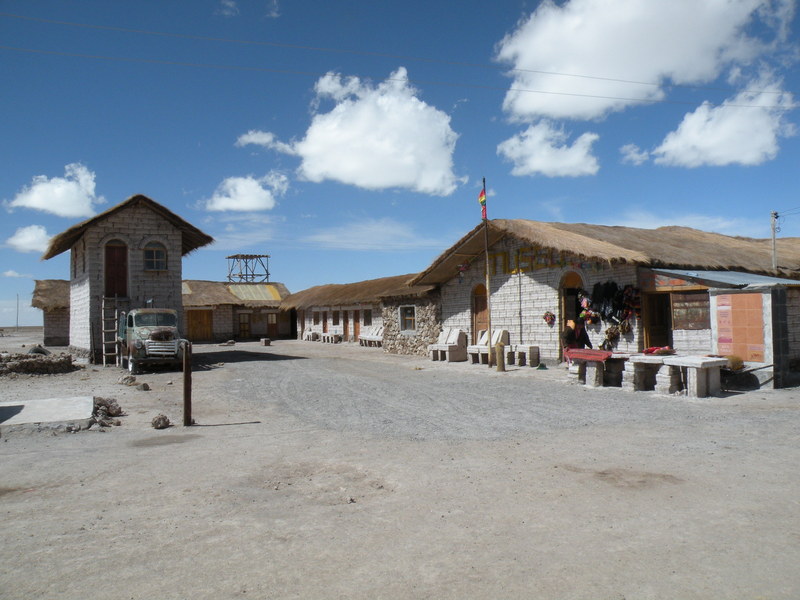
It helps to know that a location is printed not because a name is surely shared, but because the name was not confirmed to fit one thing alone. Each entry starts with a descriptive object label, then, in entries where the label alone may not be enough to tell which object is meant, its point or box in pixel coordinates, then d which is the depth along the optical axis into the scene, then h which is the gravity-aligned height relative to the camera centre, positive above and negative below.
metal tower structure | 49.38 +4.92
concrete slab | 9.23 -1.43
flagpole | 18.11 +0.59
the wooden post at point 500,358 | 17.16 -1.18
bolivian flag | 18.16 +3.72
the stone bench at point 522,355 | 18.23 -1.20
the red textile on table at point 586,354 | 12.84 -0.87
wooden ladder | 21.38 -0.07
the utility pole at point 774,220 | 21.10 +3.48
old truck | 18.22 -0.45
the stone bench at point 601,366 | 12.89 -1.13
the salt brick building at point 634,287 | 12.22 +0.81
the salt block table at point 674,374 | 11.15 -1.21
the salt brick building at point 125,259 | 21.58 +2.50
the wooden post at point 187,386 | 9.20 -1.00
